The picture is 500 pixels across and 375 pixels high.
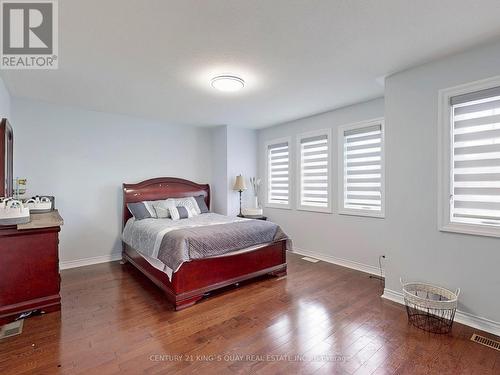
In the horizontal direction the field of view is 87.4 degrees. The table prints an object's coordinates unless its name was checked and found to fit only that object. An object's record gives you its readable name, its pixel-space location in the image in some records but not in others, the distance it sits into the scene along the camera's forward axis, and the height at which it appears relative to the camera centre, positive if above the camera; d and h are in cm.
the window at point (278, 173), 495 +22
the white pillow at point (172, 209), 403 -40
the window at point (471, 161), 222 +22
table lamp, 502 +1
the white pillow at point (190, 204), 440 -33
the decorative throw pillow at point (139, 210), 406 -41
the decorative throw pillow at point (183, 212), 412 -44
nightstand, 498 -61
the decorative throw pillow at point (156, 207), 414 -37
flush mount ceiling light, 279 +112
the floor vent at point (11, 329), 218 -125
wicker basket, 226 -109
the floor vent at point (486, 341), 203 -124
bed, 273 -102
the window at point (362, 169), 359 +24
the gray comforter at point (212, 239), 271 -64
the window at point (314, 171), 425 +24
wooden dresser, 235 -79
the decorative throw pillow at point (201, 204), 479 -37
